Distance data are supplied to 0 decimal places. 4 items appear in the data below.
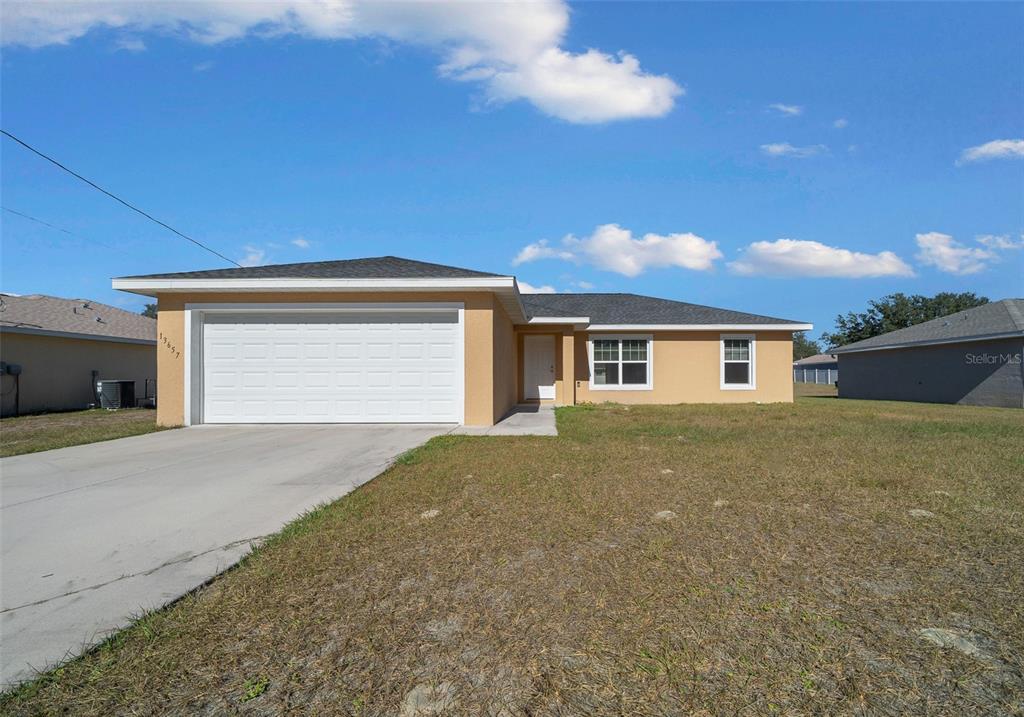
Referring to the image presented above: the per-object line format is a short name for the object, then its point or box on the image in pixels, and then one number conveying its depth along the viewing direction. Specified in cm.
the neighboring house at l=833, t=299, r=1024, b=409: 1834
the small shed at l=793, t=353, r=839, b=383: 4629
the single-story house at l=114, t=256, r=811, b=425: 1091
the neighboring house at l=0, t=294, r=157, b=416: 1582
